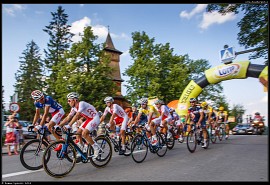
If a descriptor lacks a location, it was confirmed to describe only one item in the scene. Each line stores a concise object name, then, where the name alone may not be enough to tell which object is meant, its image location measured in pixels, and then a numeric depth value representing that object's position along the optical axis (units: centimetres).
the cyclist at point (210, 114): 1391
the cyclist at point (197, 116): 1137
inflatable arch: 1753
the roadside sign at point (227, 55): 1647
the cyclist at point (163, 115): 1046
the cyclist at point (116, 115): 906
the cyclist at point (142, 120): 1118
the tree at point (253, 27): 927
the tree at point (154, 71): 3481
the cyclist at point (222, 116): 1659
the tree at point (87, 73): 3544
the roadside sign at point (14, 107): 1346
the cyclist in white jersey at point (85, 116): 729
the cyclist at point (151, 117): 938
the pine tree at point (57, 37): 4719
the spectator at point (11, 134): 1205
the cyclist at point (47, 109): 760
